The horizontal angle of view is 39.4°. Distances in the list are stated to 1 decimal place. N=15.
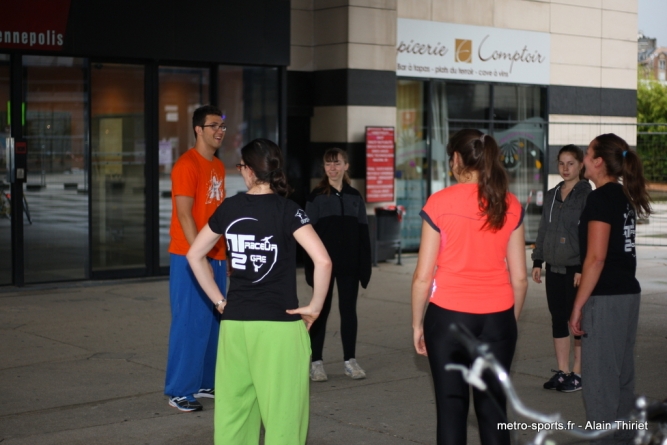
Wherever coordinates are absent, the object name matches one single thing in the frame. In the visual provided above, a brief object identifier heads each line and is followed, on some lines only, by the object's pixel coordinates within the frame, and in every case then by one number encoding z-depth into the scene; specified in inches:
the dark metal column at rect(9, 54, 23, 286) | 461.7
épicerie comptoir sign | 610.5
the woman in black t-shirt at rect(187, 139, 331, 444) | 172.9
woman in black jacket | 291.6
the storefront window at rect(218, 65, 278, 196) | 547.5
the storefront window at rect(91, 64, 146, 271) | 495.8
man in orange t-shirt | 252.8
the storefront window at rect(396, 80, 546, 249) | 628.4
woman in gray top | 273.9
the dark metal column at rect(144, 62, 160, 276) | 505.0
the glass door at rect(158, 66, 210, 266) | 523.5
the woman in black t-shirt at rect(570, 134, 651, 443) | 203.6
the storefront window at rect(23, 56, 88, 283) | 474.9
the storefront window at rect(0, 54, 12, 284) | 465.1
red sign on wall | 570.6
